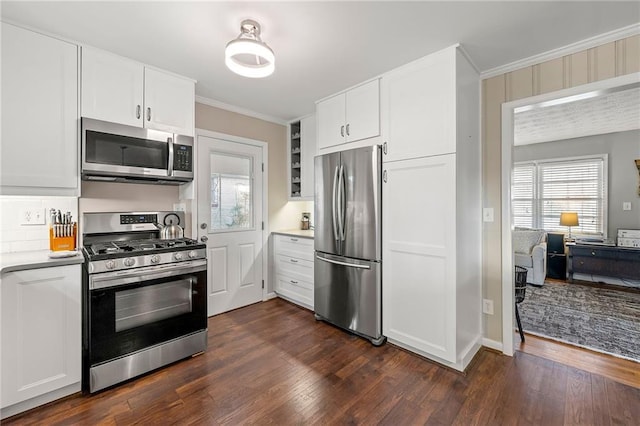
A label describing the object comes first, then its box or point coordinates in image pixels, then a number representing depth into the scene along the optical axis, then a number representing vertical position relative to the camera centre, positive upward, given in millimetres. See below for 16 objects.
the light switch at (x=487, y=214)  2496 -16
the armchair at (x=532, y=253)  4476 -668
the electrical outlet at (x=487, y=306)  2521 -846
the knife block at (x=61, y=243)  2092 -230
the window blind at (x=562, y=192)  4895 +370
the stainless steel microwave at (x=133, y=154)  2098 +469
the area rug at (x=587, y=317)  2576 -1180
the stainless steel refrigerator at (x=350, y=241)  2539 -277
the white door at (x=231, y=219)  3199 -85
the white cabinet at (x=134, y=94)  2119 +969
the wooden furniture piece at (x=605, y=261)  4172 -758
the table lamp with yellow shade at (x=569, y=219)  4891 -121
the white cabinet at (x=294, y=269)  3342 -709
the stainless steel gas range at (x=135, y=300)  1901 -654
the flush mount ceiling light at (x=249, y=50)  1673 +971
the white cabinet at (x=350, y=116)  2605 +965
